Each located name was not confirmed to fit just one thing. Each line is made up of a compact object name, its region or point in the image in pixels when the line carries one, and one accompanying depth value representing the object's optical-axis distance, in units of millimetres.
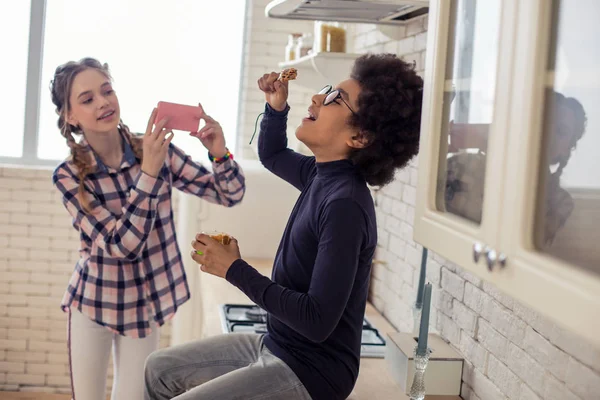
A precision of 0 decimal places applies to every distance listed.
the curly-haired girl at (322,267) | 1650
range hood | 2551
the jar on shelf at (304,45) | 3744
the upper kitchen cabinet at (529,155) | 977
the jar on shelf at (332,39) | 3299
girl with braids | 2490
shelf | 3154
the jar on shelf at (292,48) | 3908
